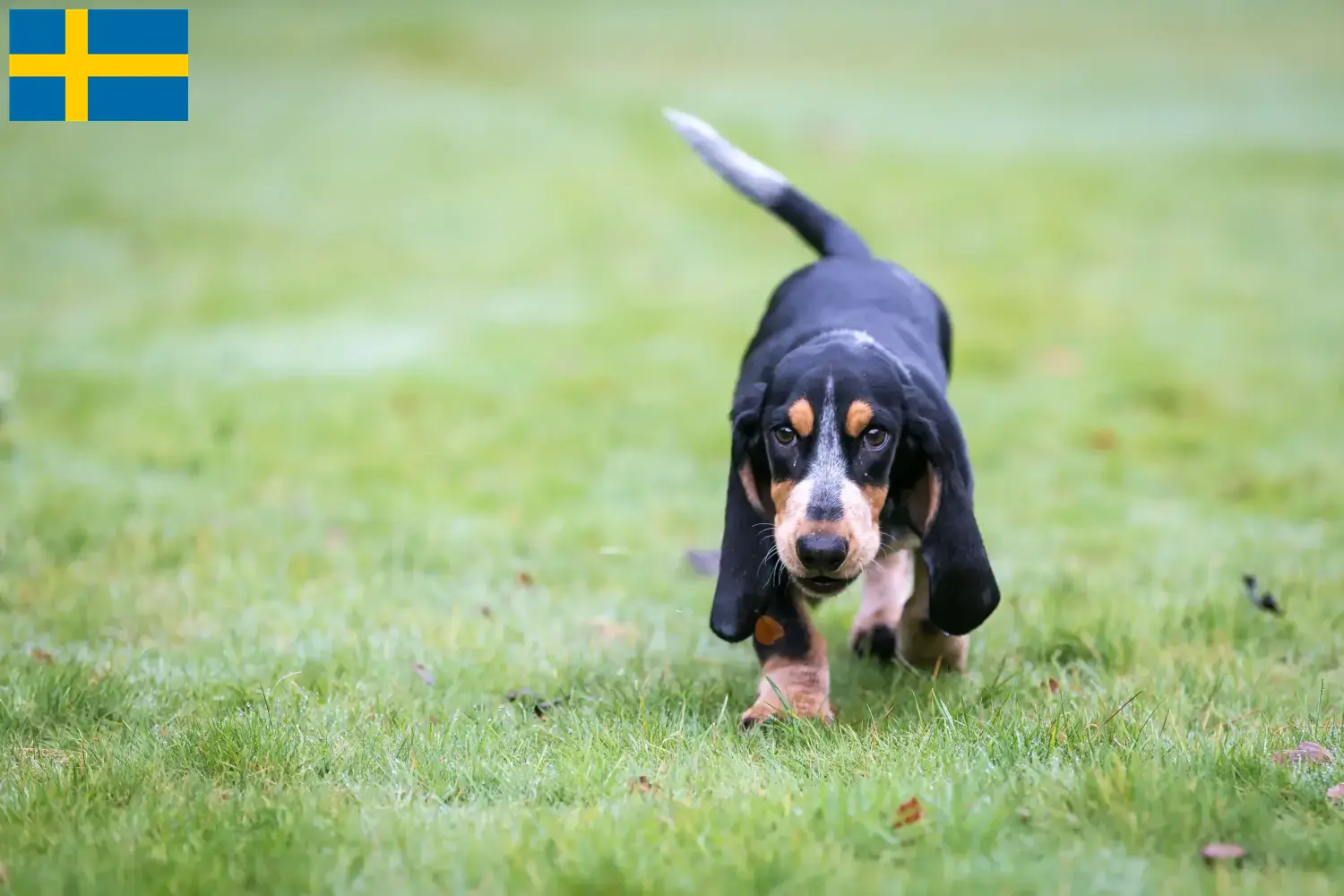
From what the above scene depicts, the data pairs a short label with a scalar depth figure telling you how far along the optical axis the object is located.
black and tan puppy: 7.46
